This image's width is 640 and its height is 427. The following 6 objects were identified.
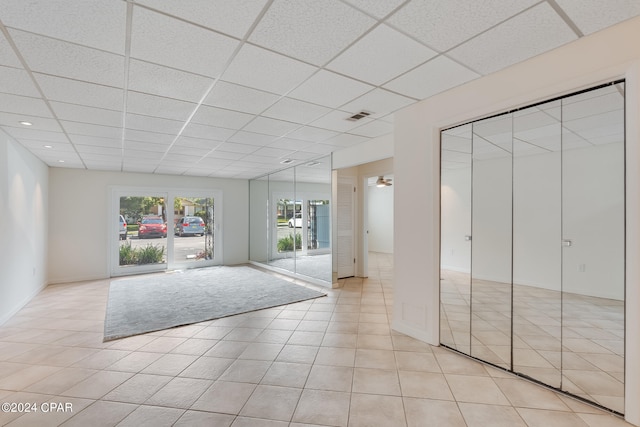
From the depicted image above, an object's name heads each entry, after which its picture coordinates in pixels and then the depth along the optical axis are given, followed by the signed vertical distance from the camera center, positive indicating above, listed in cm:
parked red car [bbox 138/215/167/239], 721 -36
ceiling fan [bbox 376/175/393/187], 783 +87
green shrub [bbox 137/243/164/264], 728 -106
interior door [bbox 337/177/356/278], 622 -31
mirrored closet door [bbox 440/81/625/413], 245 -31
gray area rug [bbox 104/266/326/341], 382 -146
